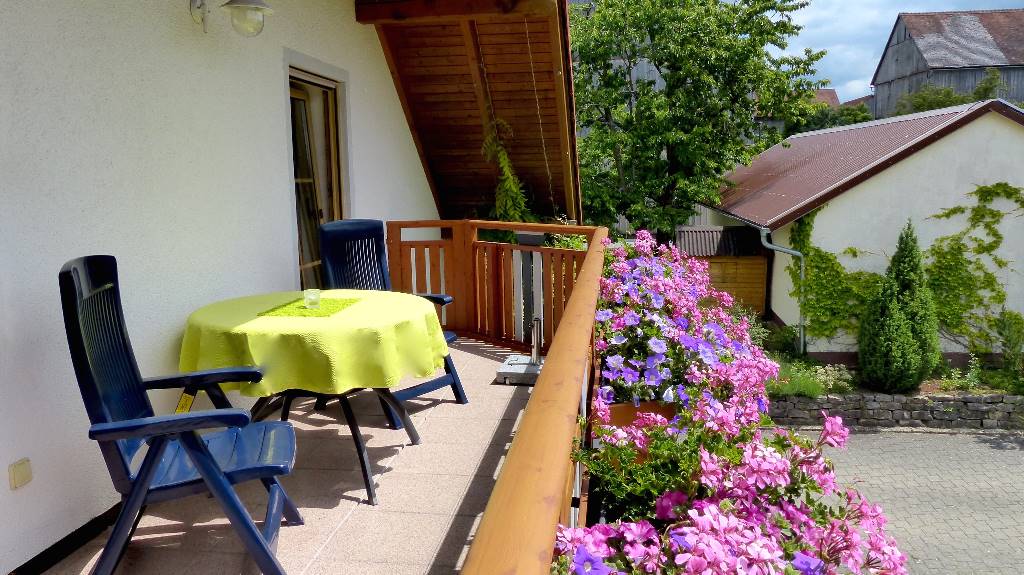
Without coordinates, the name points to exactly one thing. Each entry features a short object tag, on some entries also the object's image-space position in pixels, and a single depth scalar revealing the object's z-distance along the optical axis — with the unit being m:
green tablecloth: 2.90
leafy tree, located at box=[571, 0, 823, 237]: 18.84
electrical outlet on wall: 2.45
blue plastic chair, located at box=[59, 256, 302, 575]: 2.10
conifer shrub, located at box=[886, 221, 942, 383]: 14.00
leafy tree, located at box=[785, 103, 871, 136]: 33.06
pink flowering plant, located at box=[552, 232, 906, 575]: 1.33
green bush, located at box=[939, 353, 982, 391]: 14.32
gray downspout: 15.45
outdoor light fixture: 3.70
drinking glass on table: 3.42
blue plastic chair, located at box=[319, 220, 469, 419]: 4.39
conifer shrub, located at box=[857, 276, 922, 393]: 13.80
